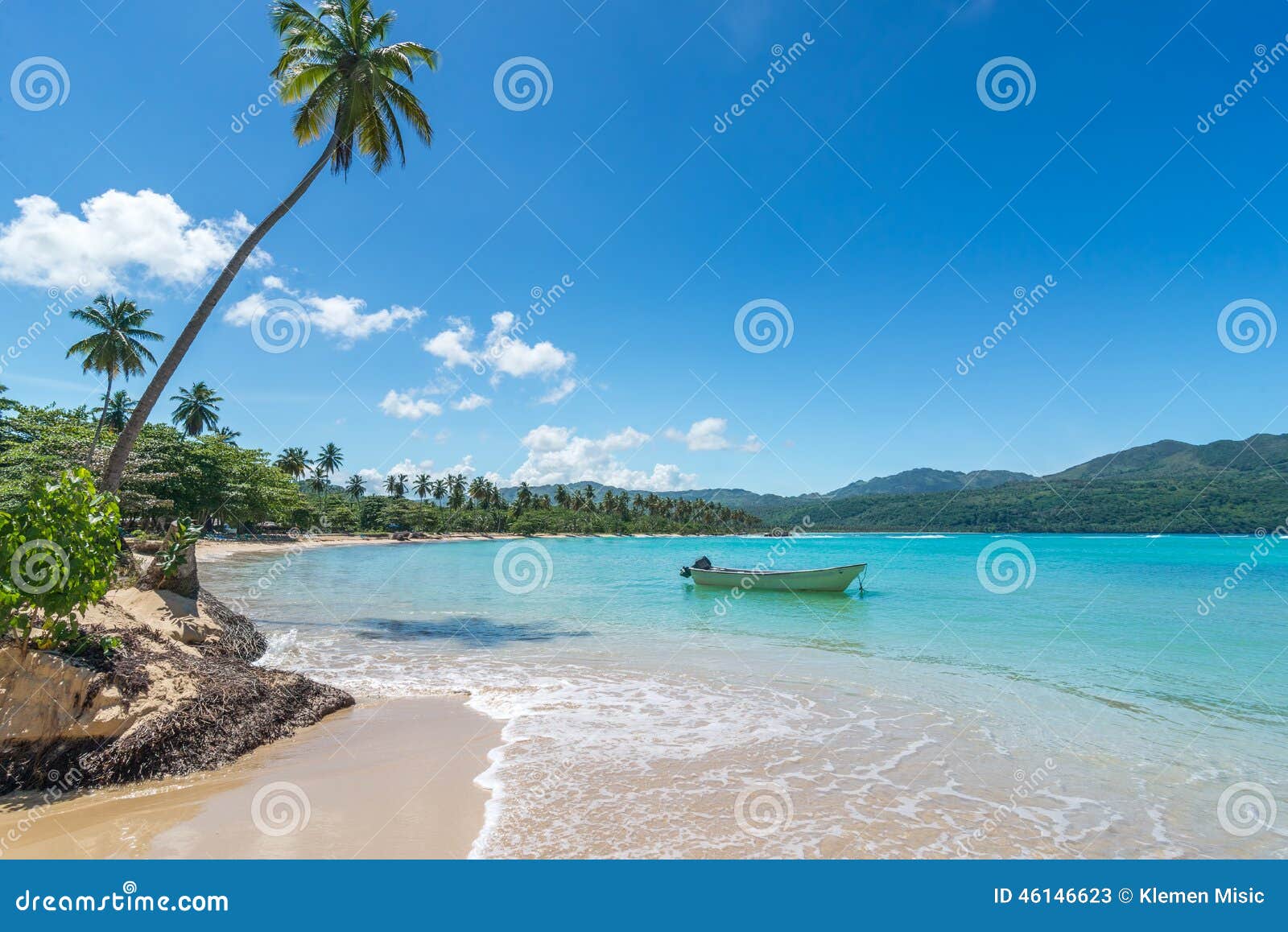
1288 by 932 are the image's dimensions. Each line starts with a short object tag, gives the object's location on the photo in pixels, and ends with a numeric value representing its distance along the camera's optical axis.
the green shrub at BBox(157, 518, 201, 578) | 8.57
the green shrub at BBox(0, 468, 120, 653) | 5.06
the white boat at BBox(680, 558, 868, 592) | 28.97
